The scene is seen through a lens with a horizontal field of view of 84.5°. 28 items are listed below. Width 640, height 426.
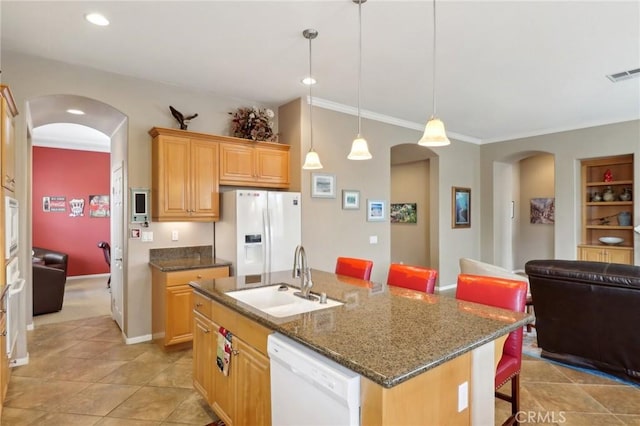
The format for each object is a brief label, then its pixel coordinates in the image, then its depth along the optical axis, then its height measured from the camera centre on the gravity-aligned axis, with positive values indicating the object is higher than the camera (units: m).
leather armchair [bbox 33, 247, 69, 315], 4.67 -0.99
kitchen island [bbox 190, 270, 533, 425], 1.23 -0.54
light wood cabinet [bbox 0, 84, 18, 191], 2.54 +0.61
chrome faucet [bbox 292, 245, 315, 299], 2.28 -0.41
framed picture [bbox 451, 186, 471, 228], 6.60 +0.09
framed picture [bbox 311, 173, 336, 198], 4.61 +0.38
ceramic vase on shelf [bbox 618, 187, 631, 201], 5.74 +0.26
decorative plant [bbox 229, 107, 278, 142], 4.31 +1.12
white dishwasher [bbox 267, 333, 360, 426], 1.25 -0.69
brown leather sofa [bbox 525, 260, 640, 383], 2.73 -0.85
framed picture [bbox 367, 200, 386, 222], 5.24 +0.04
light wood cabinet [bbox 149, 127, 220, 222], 3.73 +0.42
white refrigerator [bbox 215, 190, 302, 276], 3.82 -0.18
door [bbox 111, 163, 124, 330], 4.10 -0.38
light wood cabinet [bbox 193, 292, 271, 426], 1.78 -0.88
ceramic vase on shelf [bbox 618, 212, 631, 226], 5.68 -0.13
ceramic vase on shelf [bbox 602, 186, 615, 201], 5.88 +0.26
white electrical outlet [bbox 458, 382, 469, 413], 1.48 -0.78
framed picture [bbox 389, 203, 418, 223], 7.27 -0.01
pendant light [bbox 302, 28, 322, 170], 2.90 +0.51
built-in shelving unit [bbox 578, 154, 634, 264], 5.67 +0.06
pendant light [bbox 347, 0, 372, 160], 2.81 +0.51
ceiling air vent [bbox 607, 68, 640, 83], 3.78 +1.48
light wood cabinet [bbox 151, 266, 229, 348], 3.50 -0.90
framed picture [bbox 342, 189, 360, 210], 4.94 +0.20
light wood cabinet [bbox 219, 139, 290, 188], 4.14 +0.62
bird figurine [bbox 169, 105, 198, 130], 3.93 +1.10
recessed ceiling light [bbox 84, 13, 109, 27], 2.65 +1.51
